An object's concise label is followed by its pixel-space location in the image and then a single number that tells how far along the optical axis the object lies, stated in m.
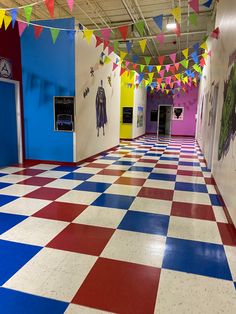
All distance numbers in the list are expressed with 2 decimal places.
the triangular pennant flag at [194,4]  3.40
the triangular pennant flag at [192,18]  3.77
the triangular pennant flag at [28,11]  3.65
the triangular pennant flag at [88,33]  4.52
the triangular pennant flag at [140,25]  4.08
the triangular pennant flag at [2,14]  3.75
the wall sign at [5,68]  4.97
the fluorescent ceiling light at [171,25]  7.67
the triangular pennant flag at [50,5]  3.41
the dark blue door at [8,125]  5.19
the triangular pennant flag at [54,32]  4.24
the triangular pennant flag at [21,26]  4.08
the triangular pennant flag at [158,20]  3.84
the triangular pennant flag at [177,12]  3.66
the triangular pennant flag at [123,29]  4.37
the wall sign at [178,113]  14.84
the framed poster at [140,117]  12.77
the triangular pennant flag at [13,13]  3.79
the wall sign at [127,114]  11.41
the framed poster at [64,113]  5.40
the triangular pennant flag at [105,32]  4.46
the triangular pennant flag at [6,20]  3.93
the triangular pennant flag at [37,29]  4.20
